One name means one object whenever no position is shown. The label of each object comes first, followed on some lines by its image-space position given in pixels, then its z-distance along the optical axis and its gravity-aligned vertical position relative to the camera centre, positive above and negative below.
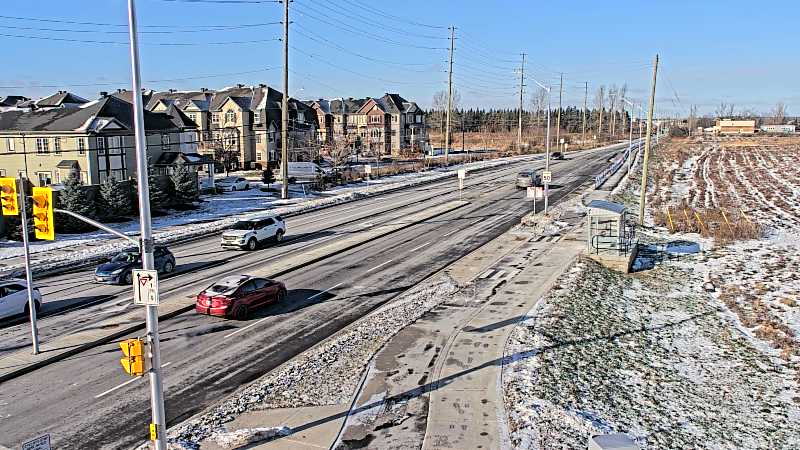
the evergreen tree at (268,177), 61.45 -3.69
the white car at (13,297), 21.91 -5.40
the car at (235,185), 60.97 -4.46
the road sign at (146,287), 11.52 -2.65
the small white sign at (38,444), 9.71 -4.58
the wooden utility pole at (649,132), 40.47 +0.22
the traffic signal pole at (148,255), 11.05 -2.07
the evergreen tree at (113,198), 42.78 -3.96
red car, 21.61 -5.36
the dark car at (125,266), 27.09 -5.46
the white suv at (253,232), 34.03 -5.06
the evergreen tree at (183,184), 49.12 -3.49
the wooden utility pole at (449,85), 87.83 +7.03
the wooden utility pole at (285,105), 50.16 +2.55
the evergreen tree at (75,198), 40.72 -3.78
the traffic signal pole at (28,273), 18.12 -3.93
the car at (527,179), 61.95 -4.03
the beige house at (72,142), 50.34 -0.28
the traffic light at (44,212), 14.91 -1.70
